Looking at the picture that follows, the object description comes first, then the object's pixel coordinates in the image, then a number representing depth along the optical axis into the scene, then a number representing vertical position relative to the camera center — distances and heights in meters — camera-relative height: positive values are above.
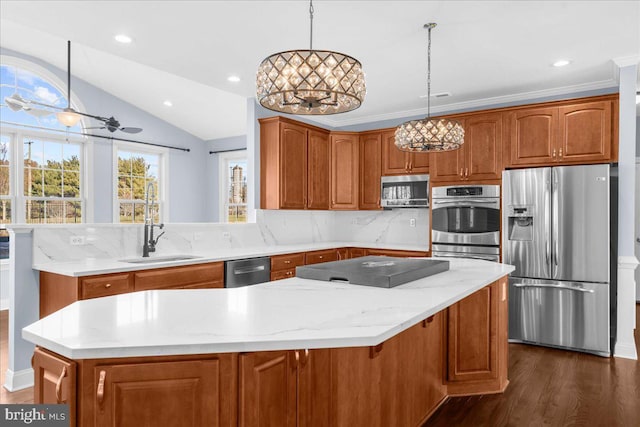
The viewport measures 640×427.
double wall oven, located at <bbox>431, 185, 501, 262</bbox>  4.27 -0.06
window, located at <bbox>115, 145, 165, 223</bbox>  6.98 +0.62
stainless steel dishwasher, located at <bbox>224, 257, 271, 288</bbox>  3.59 -0.49
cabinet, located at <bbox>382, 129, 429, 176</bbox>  4.94 +0.67
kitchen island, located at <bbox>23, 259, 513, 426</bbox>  1.16 -0.41
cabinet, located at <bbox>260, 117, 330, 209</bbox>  4.54 +0.59
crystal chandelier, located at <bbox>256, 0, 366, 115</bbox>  1.54 +0.53
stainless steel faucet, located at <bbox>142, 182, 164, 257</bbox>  3.54 -0.20
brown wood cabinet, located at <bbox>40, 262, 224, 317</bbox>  2.67 -0.46
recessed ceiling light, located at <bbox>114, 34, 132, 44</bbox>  3.09 +1.34
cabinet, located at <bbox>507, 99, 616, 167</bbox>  3.81 +0.78
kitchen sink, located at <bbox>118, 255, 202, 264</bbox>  3.25 -0.36
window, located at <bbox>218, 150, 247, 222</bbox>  7.96 +0.53
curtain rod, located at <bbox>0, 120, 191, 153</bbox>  5.78 +1.28
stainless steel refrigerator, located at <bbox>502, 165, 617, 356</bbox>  3.68 -0.37
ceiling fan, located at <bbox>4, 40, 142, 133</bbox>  4.40 +1.16
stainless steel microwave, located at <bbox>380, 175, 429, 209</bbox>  4.89 +0.30
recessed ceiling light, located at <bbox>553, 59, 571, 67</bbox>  3.52 +1.31
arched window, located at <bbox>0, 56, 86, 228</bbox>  5.68 +0.87
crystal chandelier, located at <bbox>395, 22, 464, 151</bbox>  2.60 +0.51
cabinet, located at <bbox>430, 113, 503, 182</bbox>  4.32 +0.65
